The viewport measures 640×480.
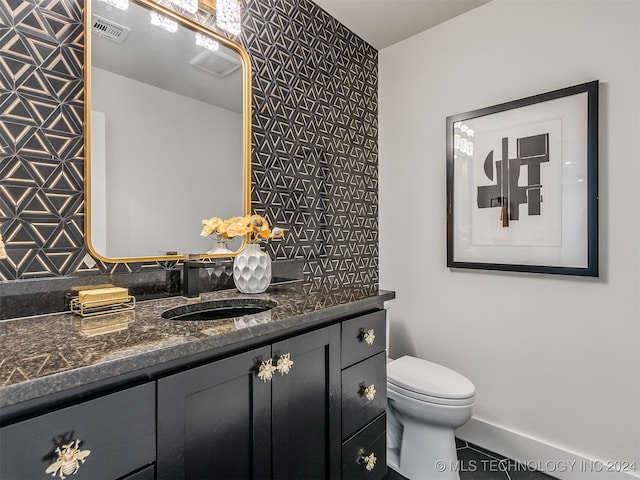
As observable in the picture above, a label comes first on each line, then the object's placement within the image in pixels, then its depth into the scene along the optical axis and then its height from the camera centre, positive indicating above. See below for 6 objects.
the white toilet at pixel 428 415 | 1.60 -0.86
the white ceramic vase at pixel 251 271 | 1.42 -0.14
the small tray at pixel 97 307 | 1.02 -0.21
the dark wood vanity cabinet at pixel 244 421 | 0.61 -0.43
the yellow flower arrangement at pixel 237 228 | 1.42 +0.05
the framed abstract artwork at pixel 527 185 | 1.65 +0.28
